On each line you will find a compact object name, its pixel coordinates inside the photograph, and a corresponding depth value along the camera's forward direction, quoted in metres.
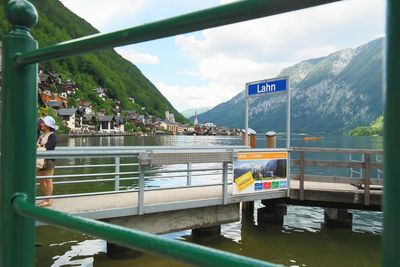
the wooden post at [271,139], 11.61
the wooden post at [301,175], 10.85
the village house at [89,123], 124.50
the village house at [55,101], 112.56
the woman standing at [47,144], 7.29
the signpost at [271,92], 10.05
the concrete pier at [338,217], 12.13
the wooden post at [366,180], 10.60
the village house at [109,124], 134.00
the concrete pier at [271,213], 12.13
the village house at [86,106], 130.50
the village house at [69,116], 112.44
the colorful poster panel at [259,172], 9.70
